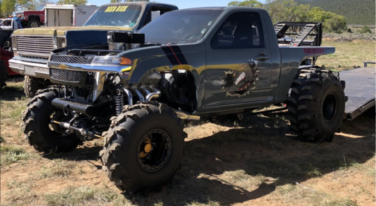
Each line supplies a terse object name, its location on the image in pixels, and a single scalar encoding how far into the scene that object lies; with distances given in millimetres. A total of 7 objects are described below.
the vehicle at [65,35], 7426
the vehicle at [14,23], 16178
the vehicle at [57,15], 16938
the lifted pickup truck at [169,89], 4312
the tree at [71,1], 49181
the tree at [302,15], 52131
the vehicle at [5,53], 10320
